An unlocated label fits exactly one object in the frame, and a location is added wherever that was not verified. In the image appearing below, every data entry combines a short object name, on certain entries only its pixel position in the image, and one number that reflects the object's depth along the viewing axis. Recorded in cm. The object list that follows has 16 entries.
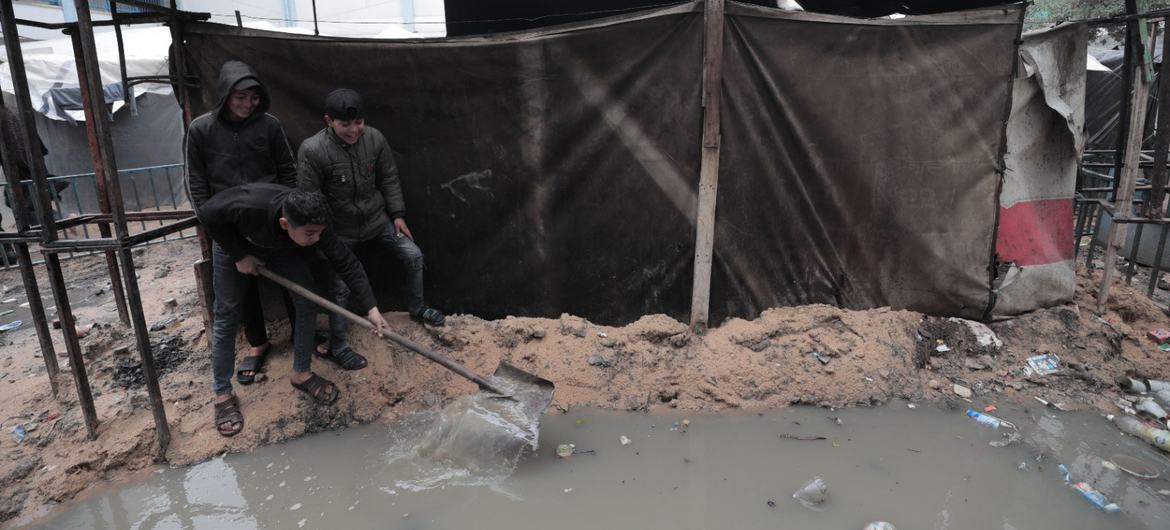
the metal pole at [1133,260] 499
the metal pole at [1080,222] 543
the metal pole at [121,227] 292
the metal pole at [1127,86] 432
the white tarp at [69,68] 970
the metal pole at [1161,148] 420
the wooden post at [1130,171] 428
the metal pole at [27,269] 315
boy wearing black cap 355
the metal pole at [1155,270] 475
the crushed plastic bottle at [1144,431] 343
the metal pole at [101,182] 391
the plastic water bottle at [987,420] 367
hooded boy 335
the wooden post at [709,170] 378
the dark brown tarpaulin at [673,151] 386
